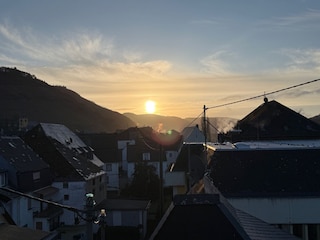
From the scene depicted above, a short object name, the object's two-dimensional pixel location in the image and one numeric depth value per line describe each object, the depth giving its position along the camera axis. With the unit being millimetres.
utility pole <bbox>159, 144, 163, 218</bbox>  25250
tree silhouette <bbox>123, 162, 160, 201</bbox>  43156
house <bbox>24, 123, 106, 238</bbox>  32531
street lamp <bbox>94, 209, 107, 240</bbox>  7349
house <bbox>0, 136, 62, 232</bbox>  26688
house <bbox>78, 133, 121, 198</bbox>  51981
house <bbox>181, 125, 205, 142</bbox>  57509
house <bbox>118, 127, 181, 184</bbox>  52938
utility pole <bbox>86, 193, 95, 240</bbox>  7215
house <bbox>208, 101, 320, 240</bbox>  15711
